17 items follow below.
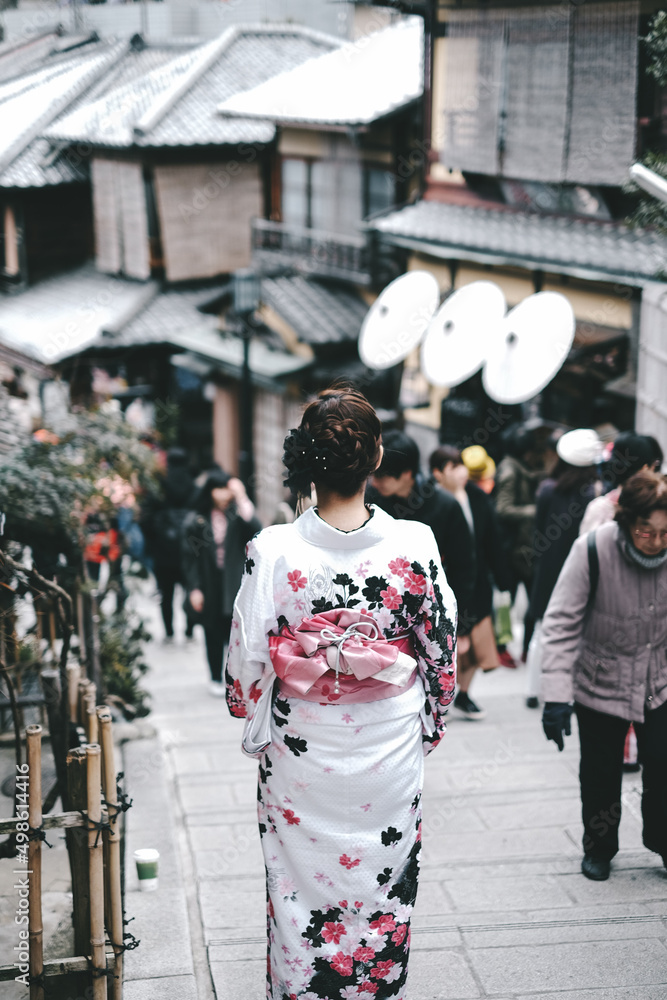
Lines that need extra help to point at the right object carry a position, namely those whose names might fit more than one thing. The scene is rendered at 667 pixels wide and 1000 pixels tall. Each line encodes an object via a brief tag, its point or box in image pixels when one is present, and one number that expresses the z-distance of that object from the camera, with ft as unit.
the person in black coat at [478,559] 21.53
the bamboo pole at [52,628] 19.25
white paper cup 14.37
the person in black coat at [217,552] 26.05
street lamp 44.62
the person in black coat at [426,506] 17.93
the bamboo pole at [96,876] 10.53
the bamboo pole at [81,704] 14.42
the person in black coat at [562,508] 22.38
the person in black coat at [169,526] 33.27
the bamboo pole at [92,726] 12.17
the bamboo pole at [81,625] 18.80
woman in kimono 10.19
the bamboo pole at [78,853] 10.93
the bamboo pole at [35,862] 10.07
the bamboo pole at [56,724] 14.82
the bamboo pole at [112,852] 11.09
